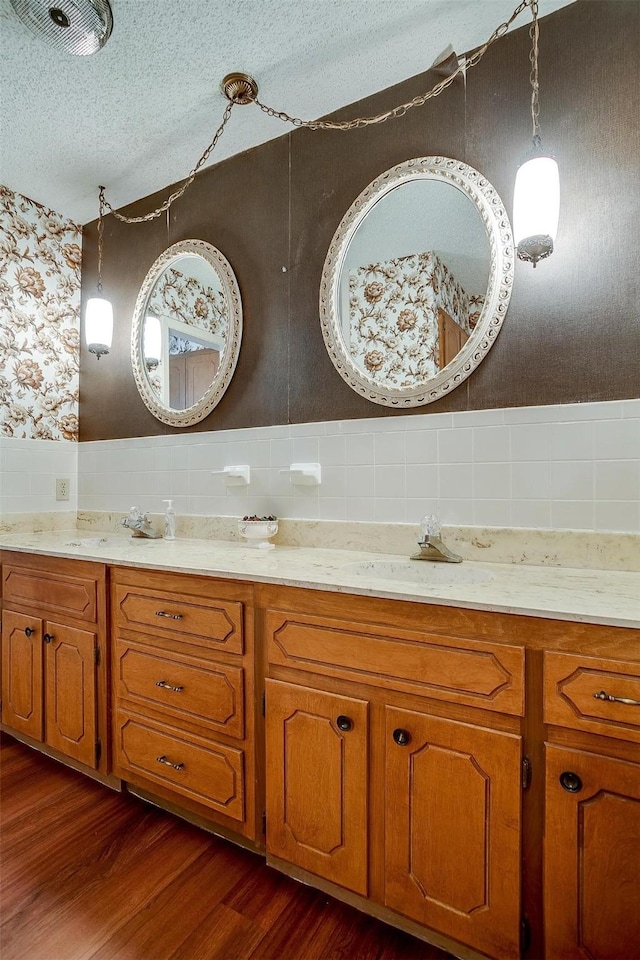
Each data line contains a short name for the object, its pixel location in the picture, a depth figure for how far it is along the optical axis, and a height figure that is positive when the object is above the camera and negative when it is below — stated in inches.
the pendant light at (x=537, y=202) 51.3 +29.6
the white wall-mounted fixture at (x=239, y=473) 79.7 -0.3
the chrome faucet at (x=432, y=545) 58.8 -9.1
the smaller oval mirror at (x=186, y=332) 83.1 +25.7
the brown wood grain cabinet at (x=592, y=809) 35.2 -25.6
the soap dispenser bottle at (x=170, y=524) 83.8 -9.5
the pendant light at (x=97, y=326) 92.4 +28.3
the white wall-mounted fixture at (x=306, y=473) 72.8 -0.2
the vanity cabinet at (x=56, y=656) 67.1 -28.4
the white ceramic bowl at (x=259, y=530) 73.0 -9.1
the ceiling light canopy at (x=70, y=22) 55.7 +54.6
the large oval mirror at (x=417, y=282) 61.4 +26.6
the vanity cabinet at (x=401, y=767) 39.4 -27.4
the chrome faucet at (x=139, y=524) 84.3 -9.5
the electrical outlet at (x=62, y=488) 101.6 -3.8
